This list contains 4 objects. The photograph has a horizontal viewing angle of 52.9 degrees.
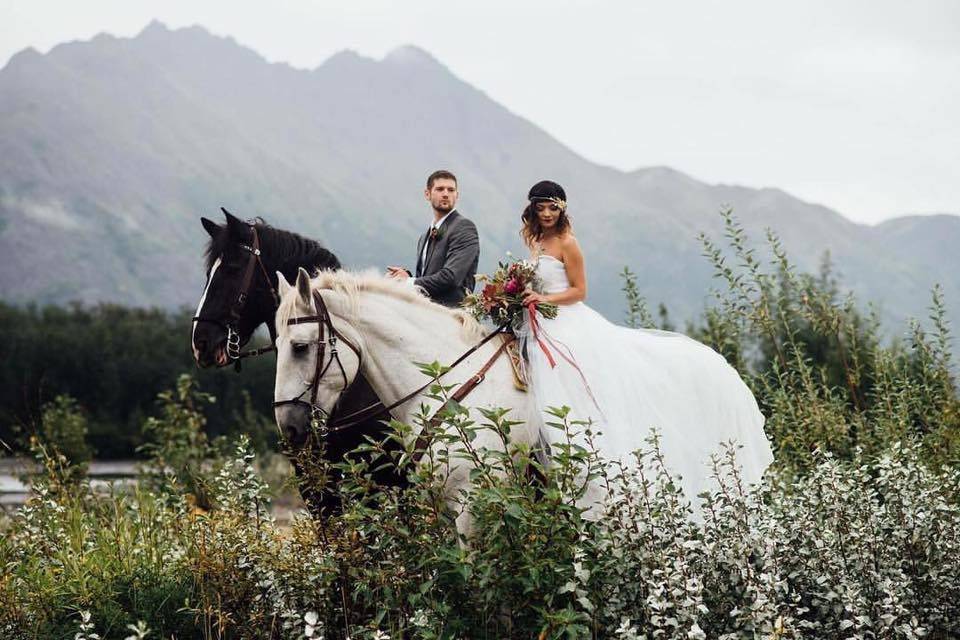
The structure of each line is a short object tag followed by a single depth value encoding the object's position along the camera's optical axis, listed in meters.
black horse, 7.66
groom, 7.35
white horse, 5.80
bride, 6.01
